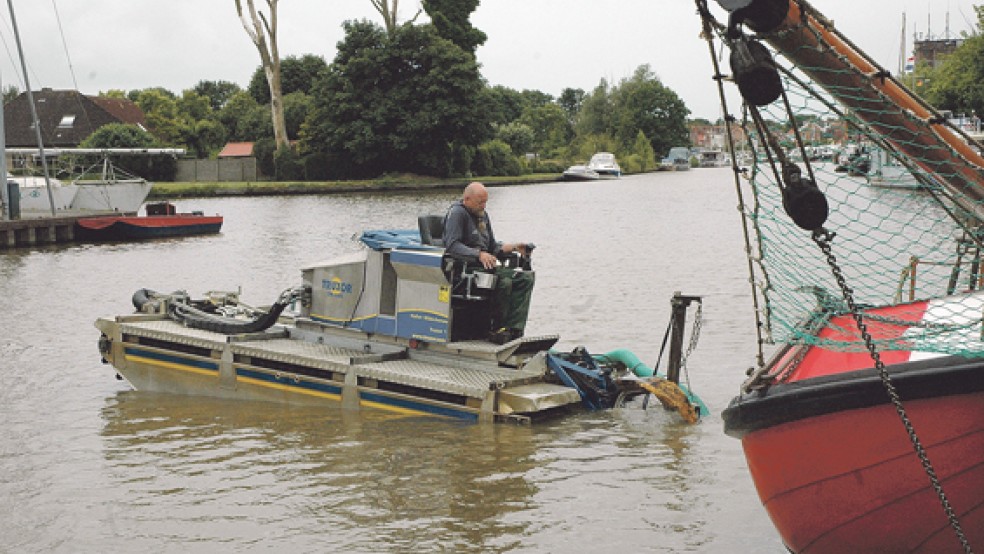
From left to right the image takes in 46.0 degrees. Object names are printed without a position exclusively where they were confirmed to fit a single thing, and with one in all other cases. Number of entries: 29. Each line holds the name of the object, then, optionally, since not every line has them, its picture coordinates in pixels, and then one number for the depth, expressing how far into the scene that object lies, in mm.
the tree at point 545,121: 139250
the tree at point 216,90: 127056
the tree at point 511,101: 139500
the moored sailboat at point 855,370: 5801
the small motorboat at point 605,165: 105062
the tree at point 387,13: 78375
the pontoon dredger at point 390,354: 11281
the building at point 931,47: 135625
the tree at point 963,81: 59625
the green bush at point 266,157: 77000
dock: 35562
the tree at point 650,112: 150375
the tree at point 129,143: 69250
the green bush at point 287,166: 76000
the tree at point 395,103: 74625
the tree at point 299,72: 96000
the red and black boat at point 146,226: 37750
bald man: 11430
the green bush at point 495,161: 84875
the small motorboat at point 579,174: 96425
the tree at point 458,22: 84831
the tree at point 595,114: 153625
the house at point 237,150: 82694
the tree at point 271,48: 72750
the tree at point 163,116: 87956
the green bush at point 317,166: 75938
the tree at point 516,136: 105456
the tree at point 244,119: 86500
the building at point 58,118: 83188
